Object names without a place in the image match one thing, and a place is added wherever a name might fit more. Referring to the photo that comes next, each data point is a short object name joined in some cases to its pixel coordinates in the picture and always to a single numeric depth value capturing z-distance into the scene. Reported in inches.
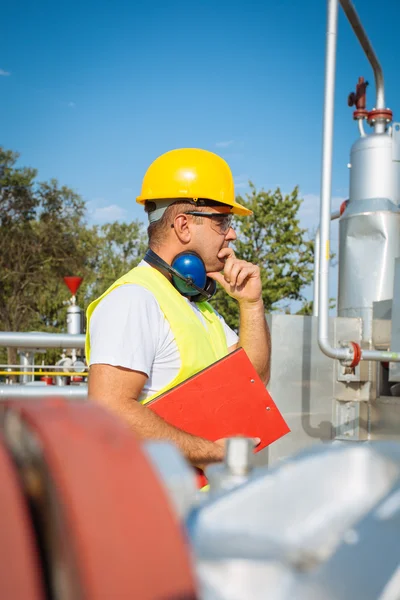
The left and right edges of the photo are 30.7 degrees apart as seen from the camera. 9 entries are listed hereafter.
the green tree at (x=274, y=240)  1093.1
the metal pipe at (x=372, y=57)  202.2
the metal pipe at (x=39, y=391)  136.4
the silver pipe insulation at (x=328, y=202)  180.2
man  100.4
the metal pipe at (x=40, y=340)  141.0
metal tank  213.8
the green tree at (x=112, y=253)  1445.6
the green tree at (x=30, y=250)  1128.2
